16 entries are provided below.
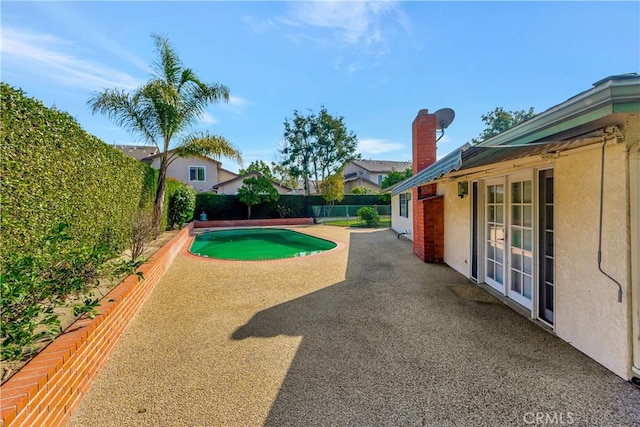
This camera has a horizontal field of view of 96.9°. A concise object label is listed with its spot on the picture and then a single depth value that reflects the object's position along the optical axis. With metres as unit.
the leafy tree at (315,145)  43.44
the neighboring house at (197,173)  35.62
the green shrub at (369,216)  25.39
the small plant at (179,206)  20.22
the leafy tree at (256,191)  28.94
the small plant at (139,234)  7.64
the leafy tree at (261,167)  51.69
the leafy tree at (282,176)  48.90
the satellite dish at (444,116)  11.01
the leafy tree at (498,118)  43.12
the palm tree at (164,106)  13.29
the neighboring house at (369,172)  48.91
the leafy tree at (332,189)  31.31
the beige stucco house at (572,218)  3.36
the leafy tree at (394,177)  35.75
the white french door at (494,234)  6.83
